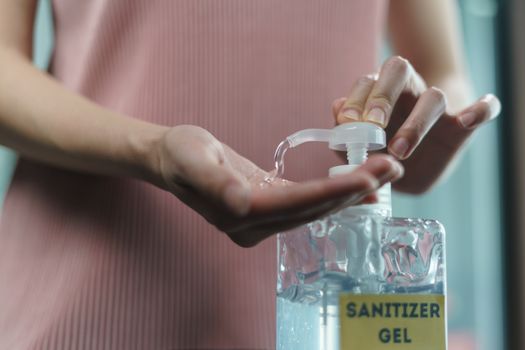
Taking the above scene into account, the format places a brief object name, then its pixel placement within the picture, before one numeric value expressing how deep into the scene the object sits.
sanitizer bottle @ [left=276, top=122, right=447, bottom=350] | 0.39
